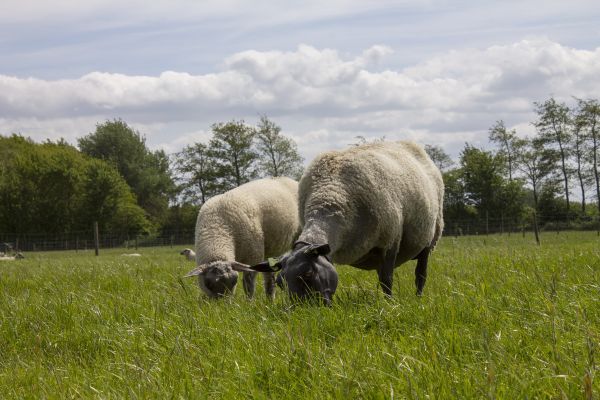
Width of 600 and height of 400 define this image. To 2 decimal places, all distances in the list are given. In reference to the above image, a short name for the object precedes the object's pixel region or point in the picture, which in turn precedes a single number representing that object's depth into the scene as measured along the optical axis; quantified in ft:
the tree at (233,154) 211.00
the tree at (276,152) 216.13
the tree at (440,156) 252.62
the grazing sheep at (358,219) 18.12
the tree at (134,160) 263.29
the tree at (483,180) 204.64
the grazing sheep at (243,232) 26.63
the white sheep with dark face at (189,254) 65.10
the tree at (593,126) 202.28
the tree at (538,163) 210.18
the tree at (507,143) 225.93
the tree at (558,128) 208.64
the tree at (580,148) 203.92
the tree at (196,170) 216.33
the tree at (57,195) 199.21
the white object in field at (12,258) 98.37
